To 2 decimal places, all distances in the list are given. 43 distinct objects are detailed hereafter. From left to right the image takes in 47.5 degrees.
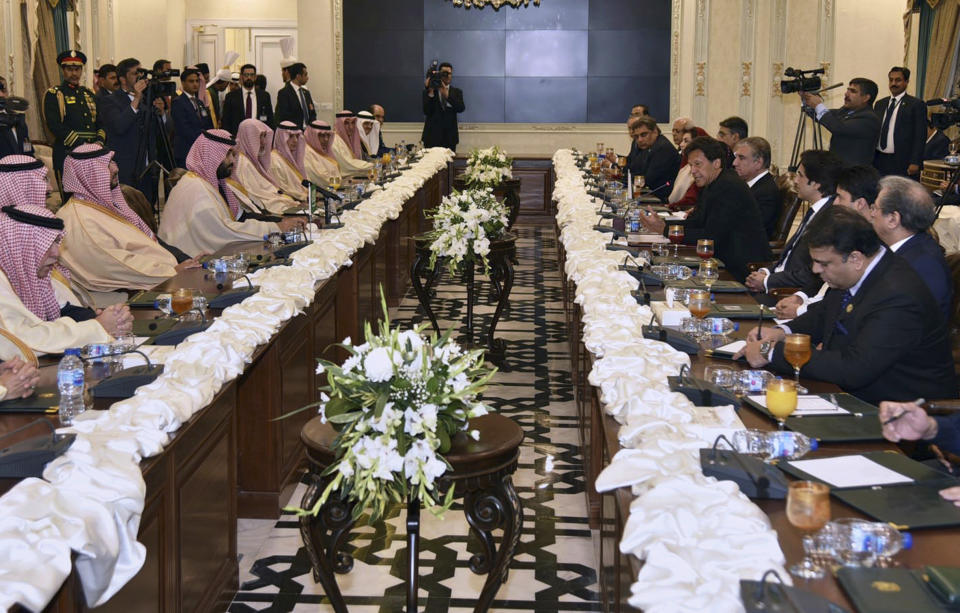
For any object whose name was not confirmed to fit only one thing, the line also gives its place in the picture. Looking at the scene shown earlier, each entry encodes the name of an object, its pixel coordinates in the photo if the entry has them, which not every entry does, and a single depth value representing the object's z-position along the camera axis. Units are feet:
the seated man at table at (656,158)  32.07
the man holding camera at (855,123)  29.25
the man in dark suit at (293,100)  44.42
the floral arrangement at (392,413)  7.98
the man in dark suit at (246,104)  43.57
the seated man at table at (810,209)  16.90
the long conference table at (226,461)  8.84
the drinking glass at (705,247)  17.22
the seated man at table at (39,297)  10.90
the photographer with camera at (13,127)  24.61
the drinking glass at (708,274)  15.11
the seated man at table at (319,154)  33.56
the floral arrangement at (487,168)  35.22
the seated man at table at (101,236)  17.42
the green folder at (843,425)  8.45
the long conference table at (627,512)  6.31
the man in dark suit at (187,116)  35.76
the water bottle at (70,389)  8.61
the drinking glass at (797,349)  9.93
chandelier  50.47
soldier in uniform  31.68
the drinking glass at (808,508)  6.18
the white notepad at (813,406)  9.18
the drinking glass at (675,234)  19.12
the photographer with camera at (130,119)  32.53
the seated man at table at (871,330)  10.50
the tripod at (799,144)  37.50
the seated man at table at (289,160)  29.71
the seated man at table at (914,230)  12.03
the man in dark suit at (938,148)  33.27
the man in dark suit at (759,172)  21.56
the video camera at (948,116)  23.52
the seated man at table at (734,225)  19.84
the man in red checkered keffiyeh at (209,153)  22.03
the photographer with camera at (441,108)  48.67
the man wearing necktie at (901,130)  30.75
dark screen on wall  52.21
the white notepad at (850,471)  7.46
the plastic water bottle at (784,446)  7.98
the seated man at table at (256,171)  25.81
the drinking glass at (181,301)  12.01
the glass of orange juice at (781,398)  8.48
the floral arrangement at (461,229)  21.25
